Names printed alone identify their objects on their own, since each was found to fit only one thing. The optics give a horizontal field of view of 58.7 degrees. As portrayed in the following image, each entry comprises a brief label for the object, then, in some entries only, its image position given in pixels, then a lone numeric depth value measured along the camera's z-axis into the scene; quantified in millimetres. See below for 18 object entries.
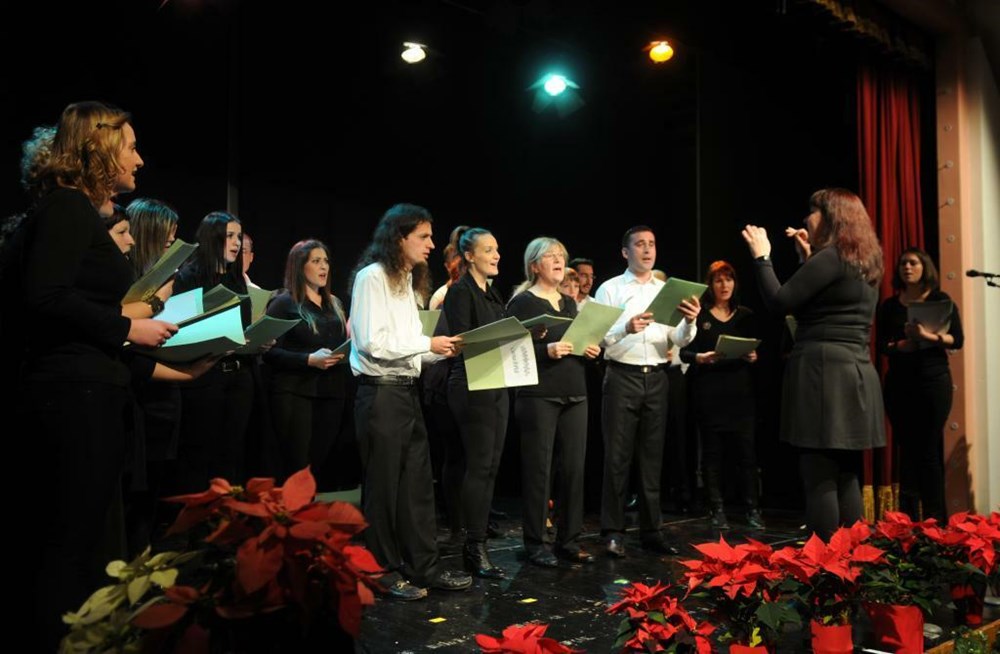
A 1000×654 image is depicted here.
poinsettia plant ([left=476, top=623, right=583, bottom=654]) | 1675
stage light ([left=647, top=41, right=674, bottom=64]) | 6969
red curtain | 5133
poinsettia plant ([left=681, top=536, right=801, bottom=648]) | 2180
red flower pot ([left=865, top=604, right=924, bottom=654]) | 2578
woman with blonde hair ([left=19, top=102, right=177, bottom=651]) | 1782
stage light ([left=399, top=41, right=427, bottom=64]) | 6570
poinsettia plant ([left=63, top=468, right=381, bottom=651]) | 1141
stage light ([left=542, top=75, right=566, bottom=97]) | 7266
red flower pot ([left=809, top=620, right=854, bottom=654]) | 2361
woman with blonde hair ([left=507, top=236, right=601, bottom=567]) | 4023
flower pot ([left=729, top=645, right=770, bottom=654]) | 2070
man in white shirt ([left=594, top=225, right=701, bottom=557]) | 4312
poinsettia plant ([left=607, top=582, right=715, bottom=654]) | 2014
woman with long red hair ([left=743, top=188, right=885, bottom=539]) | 3078
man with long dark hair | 3299
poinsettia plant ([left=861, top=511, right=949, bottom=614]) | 2617
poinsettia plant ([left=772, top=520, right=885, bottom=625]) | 2316
